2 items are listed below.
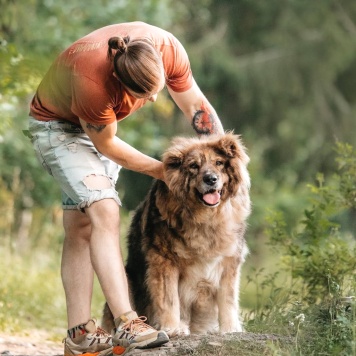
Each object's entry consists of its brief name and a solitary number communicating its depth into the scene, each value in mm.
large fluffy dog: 11828
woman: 10453
